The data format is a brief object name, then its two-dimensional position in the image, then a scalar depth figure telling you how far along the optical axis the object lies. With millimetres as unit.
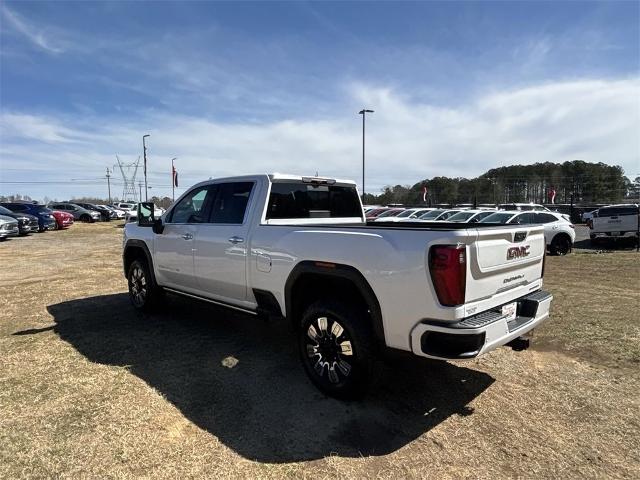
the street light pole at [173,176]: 51391
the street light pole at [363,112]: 35594
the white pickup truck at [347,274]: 3137
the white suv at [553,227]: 14047
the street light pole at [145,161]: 51406
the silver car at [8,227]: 18844
